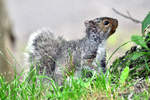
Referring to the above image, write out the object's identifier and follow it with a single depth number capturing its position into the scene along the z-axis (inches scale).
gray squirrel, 267.1
